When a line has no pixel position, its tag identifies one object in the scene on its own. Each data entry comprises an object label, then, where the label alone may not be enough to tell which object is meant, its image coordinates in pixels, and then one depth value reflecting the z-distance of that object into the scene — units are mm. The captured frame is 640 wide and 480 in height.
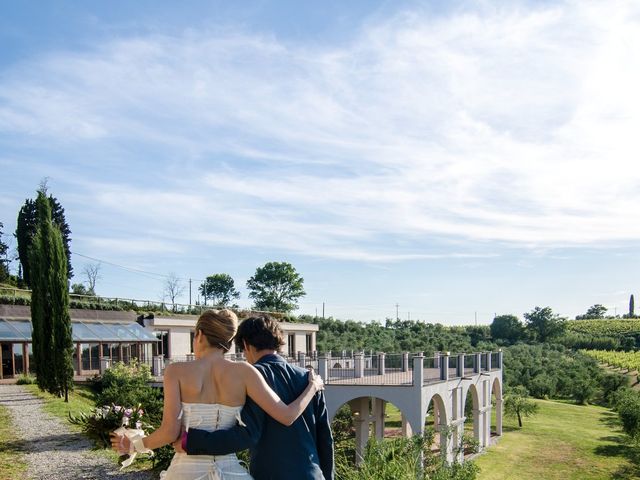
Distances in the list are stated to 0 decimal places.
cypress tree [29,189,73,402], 18062
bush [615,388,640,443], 23881
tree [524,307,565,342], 69812
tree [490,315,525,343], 67938
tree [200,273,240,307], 80688
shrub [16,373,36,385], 22438
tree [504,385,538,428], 29188
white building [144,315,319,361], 30977
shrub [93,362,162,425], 12133
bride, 3000
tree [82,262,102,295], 57200
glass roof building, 23891
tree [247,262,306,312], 73688
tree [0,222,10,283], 43156
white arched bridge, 17859
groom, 3053
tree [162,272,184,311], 69188
